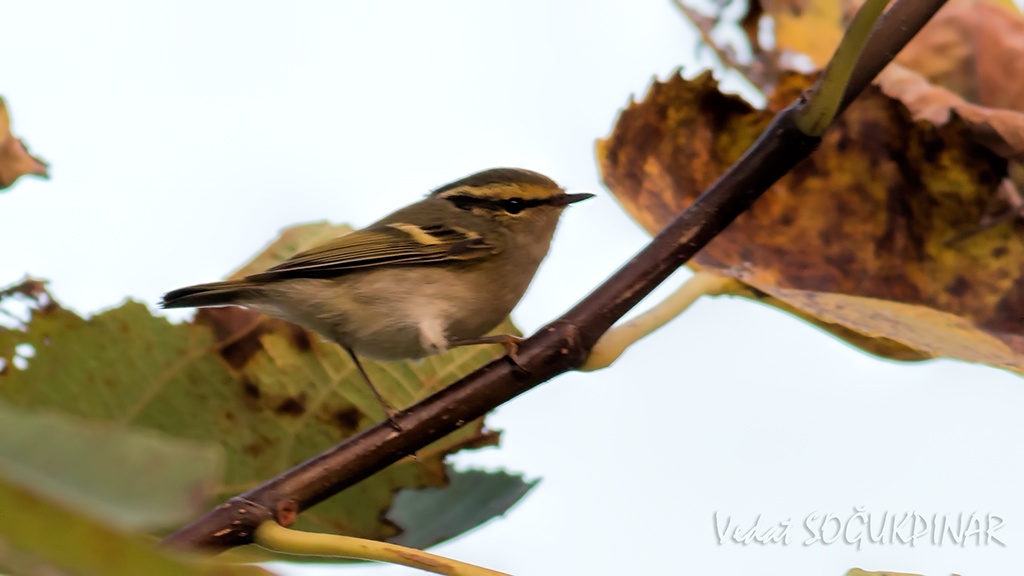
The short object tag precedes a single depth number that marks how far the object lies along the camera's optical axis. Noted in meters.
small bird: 3.74
